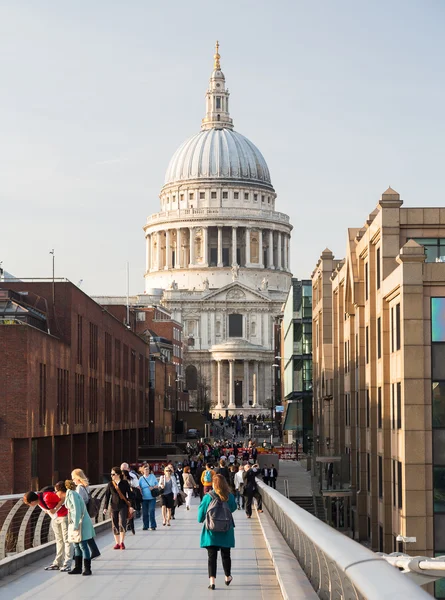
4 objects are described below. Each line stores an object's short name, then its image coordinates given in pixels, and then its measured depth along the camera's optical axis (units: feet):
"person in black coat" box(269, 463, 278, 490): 164.66
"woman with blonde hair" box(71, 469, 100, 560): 57.00
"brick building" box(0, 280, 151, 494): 135.74
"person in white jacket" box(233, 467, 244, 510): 130.31
